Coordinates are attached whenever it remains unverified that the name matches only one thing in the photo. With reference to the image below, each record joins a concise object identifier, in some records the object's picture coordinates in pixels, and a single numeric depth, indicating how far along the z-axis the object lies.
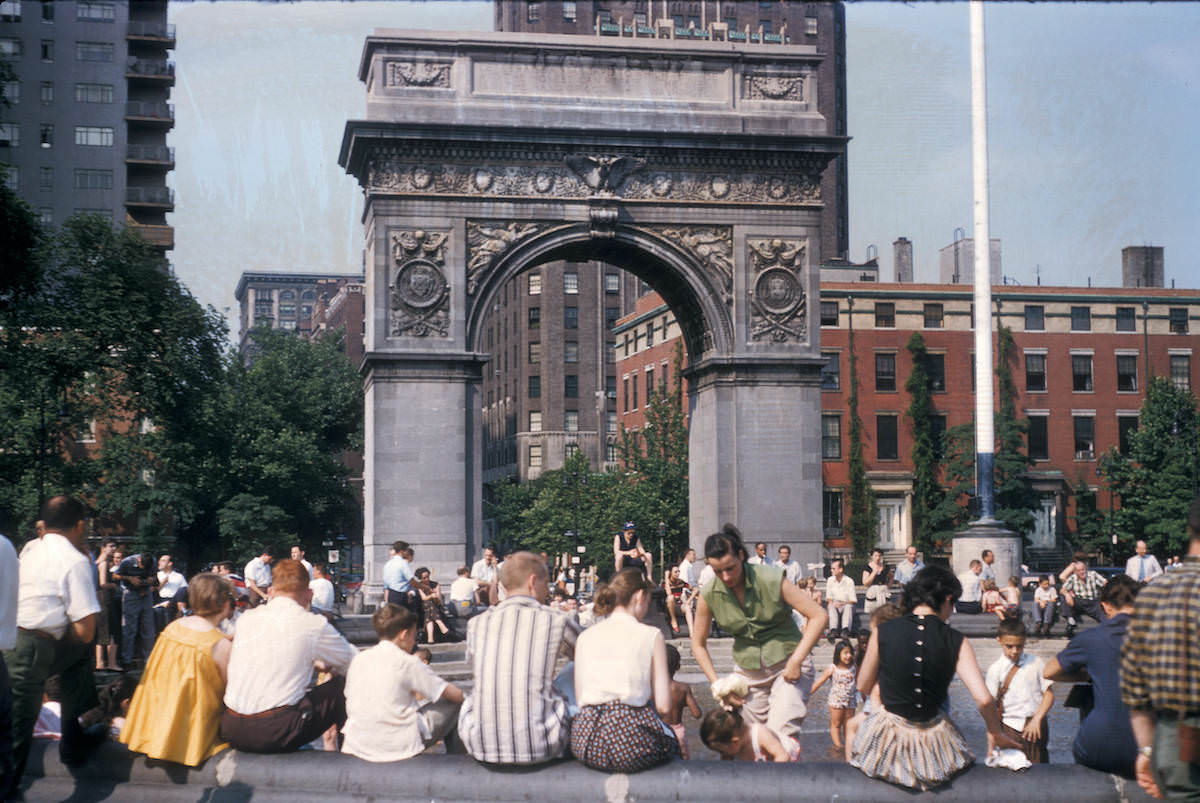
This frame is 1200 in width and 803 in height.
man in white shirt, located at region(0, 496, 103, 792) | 9.96
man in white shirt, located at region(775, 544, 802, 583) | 27.52
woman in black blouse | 8.87
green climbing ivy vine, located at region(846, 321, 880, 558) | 69.25
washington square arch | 33.03
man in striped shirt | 9.19
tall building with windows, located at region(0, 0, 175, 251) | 84.56
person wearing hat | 25.94
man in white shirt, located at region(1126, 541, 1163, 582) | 27.22
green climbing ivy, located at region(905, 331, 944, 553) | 69.50
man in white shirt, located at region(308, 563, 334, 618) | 21.95
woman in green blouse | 10.27
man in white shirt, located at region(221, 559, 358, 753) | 9.74
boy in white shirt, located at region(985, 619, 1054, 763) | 11.35
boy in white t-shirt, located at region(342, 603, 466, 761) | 9.66
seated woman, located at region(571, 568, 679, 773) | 9.21
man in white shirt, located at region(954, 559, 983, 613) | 29.95
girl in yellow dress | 9.75
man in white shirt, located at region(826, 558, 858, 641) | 27.86
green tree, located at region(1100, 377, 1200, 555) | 66.38
